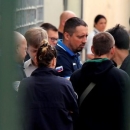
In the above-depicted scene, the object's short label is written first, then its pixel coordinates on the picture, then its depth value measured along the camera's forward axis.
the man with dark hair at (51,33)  12.33
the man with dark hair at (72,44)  10.87
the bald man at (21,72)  9.05
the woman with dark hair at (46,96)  8.77
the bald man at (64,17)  14.84
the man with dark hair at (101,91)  9.45
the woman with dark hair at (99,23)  20.37
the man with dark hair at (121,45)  10.59
